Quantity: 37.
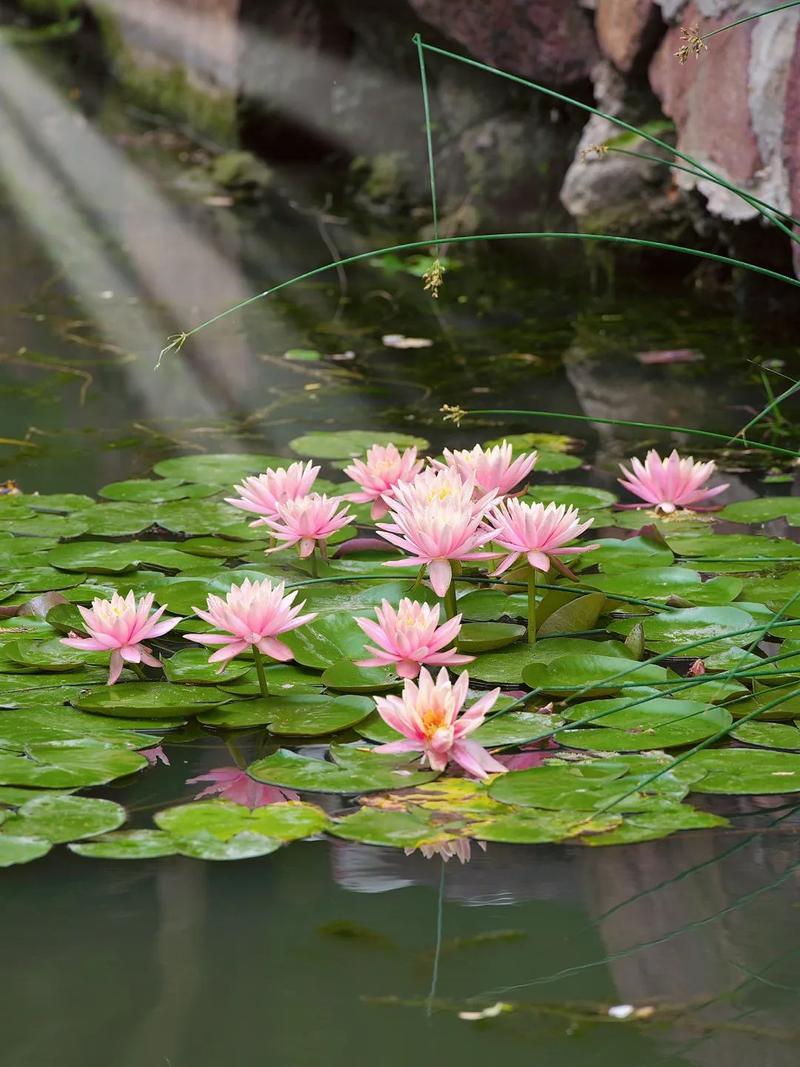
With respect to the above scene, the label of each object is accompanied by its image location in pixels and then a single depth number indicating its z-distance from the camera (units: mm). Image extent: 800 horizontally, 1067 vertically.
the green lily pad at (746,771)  4117
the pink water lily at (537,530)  4328
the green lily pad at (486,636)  4418
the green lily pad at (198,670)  4363
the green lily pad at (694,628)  4425
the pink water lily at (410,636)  4210
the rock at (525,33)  8371
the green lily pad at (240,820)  4080
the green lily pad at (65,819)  4066
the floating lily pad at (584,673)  4304
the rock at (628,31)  7293
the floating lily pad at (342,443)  5273
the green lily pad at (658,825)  4053
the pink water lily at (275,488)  4524
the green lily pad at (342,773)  4141
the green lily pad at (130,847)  4048
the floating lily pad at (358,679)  4325
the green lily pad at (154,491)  4983
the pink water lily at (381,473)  4573
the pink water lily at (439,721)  4073
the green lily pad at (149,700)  4297
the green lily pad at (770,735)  4199
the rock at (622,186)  8044
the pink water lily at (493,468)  4485
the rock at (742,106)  5923
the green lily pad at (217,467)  5081
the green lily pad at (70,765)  4149
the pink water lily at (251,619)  4255
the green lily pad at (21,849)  4023
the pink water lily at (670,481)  4608
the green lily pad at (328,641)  4401
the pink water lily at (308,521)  4499
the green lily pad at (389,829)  4057
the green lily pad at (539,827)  4050
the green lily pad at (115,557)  4671
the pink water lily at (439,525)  4300
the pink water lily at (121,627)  4297
